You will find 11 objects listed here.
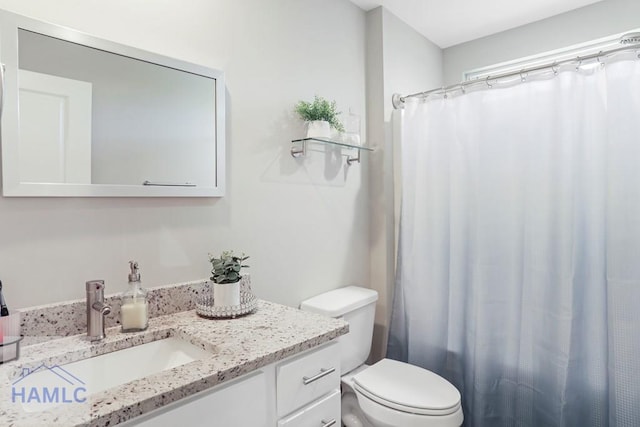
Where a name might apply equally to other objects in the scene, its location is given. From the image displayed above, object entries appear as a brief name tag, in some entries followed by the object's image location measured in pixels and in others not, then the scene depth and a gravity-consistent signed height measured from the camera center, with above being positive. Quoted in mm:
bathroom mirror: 1050 +318
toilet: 1530 -756
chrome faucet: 1099 -282
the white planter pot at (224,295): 1318 -273
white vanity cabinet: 853 -473
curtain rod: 1579 +682
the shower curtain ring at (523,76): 1797 +668
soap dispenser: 1170 -277
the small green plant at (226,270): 1346 -190
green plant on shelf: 1811 +510
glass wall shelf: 1822 +361
